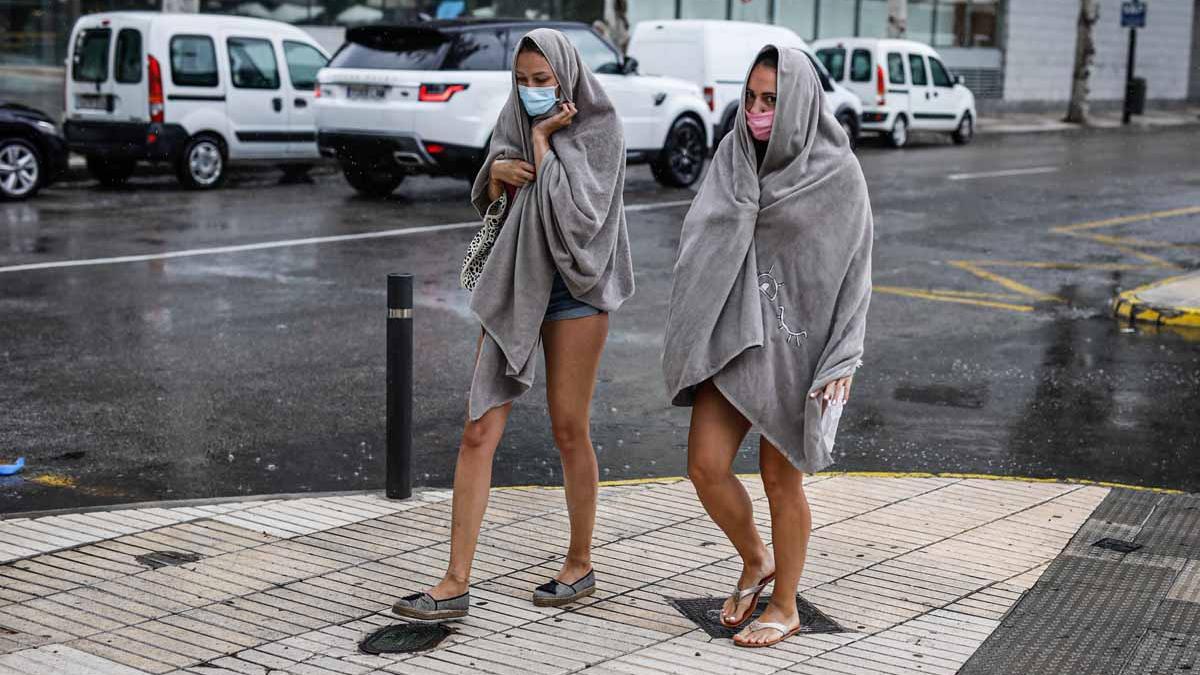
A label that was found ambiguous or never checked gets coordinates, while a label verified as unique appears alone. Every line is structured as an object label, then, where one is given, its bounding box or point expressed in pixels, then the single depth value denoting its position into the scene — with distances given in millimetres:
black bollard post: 6023
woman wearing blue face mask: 4672
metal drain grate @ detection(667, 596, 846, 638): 4742
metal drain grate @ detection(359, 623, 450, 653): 4496
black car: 15844
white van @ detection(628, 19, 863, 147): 22062
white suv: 16078
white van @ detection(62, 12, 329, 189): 17188
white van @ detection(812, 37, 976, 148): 26406
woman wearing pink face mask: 4387
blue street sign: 37406
